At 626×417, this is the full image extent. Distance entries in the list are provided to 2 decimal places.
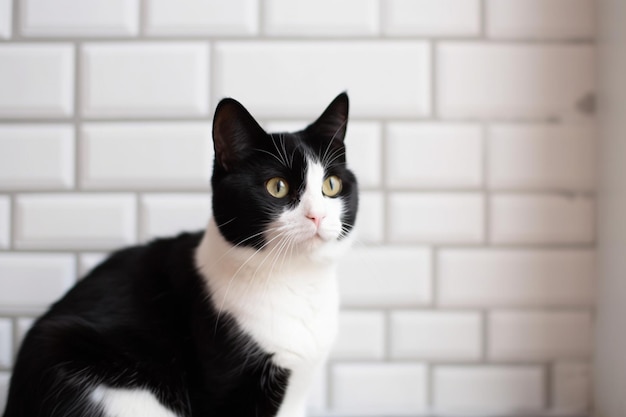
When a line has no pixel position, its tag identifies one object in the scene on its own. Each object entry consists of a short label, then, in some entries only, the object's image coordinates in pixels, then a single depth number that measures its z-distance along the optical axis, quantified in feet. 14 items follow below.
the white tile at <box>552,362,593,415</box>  3.56
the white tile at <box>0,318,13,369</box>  3.55
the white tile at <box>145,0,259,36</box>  3.51
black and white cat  2.52
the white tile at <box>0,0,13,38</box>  3.50
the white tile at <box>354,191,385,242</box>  3.56
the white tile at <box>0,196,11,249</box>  3.55
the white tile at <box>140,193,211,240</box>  3.55
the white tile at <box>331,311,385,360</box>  3.56
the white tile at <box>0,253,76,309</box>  3.53
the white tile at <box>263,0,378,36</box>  3.50
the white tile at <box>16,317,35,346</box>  3.54
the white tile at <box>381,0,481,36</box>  3.51
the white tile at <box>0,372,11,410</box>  3.55
